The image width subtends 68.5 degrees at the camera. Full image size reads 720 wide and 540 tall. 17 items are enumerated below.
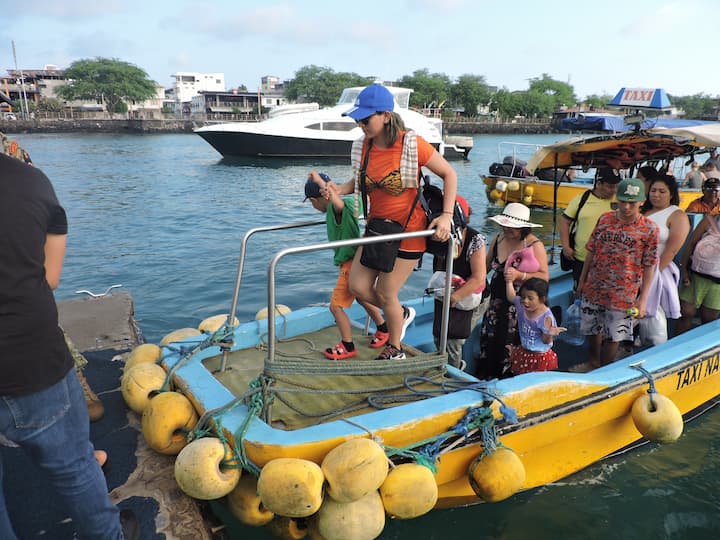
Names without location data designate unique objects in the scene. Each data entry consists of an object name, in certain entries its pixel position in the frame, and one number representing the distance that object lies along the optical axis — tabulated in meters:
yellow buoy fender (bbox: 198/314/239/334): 3.99
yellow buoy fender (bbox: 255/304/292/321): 4.22
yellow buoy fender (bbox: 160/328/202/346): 3.87
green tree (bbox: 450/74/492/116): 78.81
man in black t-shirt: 1.67
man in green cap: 3.77
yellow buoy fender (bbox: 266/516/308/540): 2.76
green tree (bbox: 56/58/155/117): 73.62
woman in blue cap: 2.92
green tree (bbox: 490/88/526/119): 79.44
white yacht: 27.42
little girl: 3.53
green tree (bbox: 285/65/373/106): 73.69
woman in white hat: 3.72
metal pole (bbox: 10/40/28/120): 59.71
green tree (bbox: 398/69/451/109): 76.94
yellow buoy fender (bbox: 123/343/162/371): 3.57
